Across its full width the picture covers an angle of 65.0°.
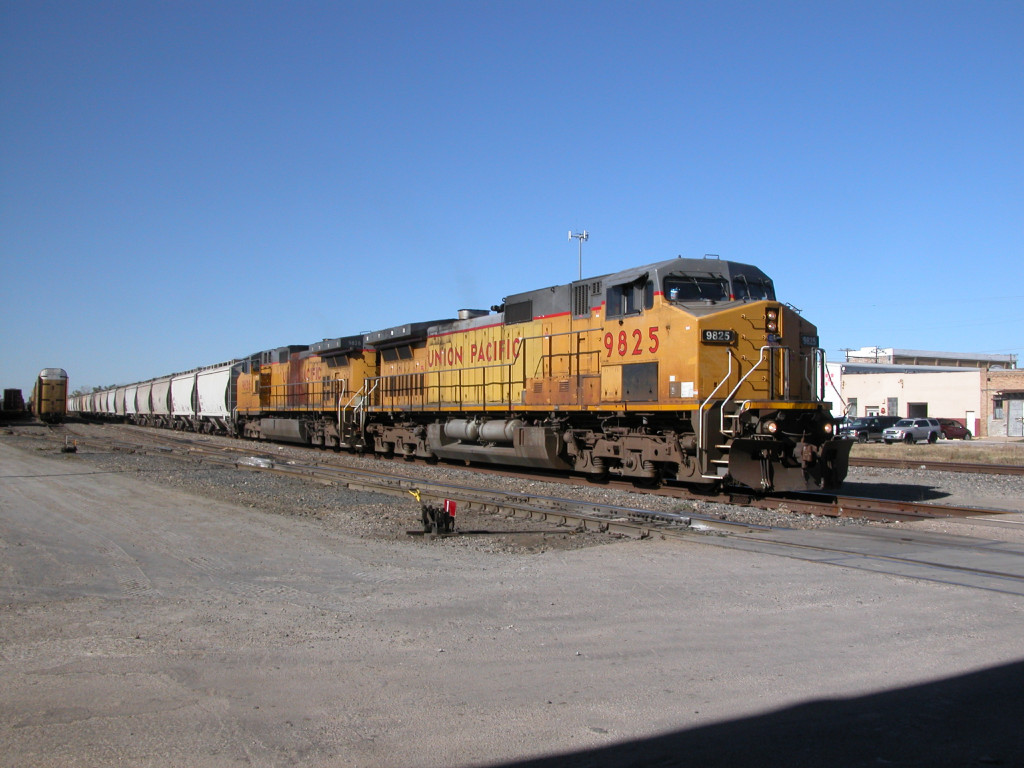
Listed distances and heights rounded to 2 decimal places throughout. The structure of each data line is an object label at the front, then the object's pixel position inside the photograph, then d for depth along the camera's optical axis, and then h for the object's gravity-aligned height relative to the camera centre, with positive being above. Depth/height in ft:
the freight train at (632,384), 41.42 +1.67
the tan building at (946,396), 155.02 +2.84
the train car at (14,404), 205.24 +2.64
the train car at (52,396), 170.91 +3.85
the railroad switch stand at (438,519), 32.17 -4.31
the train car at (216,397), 126.00 +2.70
